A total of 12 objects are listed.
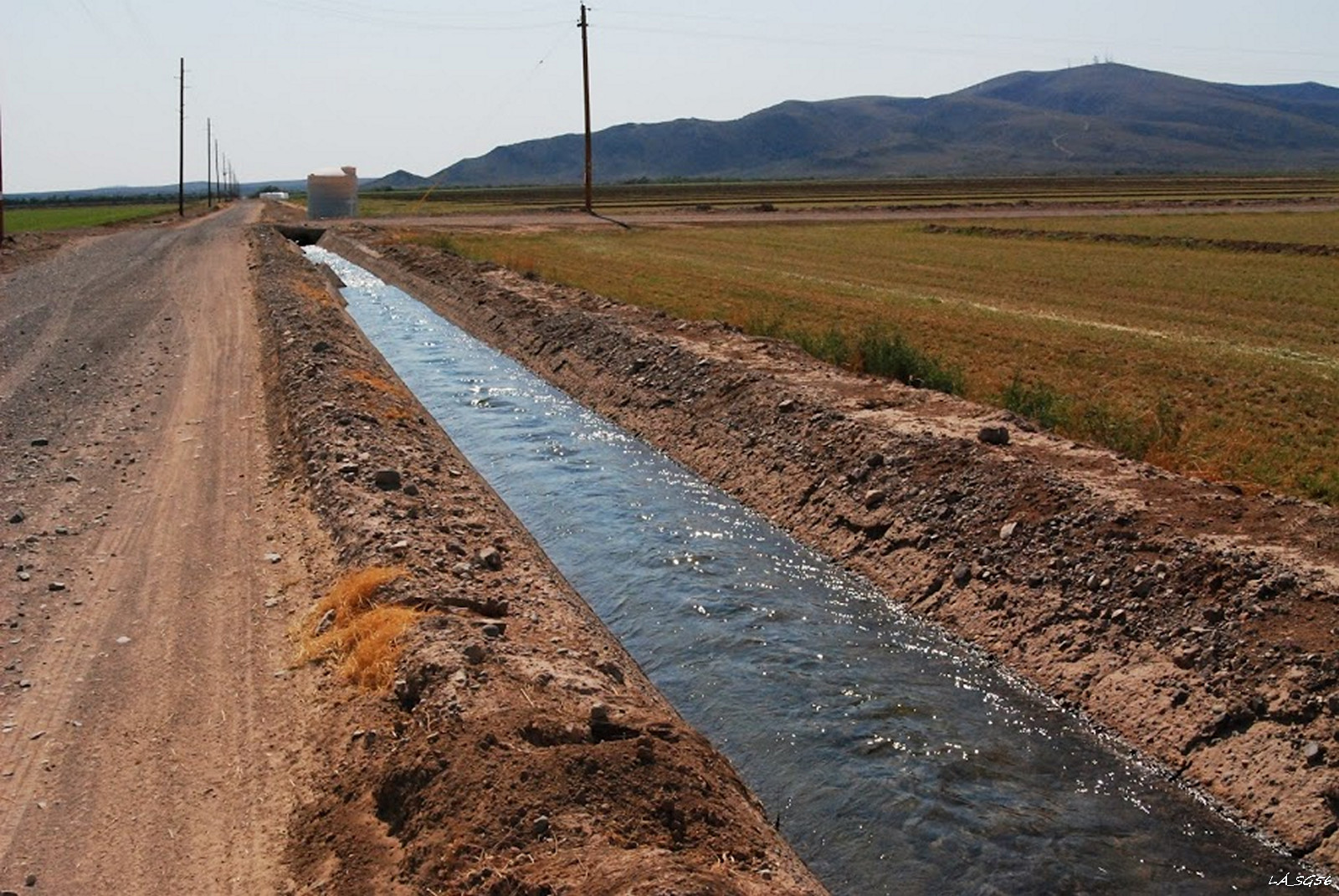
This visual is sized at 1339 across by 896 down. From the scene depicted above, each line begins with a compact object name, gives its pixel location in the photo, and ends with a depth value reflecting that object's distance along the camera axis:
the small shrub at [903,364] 19.19
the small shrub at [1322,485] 12.62
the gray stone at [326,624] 9.71
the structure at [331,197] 93.88
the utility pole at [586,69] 79.44
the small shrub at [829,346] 22.11
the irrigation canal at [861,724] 8.01
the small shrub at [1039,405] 16.41
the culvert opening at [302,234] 70.50
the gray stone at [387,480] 13.70
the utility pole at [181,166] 94.04
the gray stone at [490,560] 11.71
